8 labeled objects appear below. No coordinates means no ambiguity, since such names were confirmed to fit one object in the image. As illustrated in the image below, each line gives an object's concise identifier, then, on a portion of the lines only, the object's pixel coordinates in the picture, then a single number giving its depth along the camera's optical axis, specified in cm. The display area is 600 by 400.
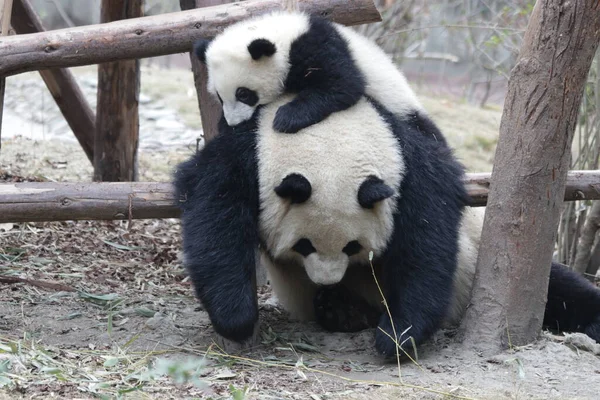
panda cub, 771
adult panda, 753
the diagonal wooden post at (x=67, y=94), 1180
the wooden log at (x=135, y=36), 865
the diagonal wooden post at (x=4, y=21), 944
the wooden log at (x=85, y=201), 795
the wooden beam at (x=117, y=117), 1183
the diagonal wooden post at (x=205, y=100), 969
